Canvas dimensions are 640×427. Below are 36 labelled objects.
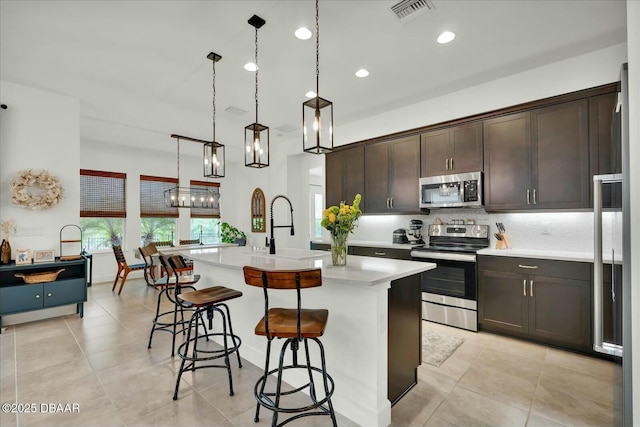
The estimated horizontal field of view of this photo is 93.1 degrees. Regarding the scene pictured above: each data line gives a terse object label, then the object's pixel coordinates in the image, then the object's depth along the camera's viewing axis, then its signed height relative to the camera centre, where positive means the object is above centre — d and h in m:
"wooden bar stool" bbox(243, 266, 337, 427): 1.67 -0.65
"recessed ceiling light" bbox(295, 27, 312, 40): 2.78 +1.71
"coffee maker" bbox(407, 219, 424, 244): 4.55 -0.23
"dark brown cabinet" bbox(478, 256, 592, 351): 2.90 -0.88
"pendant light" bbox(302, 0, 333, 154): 2.38 +0.73
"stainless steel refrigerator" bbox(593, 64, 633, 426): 1.32 -0.26
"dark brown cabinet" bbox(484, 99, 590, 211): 3.08 +0.61
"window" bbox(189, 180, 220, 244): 8.00 -0.10
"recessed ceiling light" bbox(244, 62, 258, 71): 3.40 +1.70
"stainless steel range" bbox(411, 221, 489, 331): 3.55 -0.77
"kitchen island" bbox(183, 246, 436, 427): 1.89 -0.74
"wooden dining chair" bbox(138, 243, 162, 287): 3.85 -0.44
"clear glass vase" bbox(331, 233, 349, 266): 2.34 -0.26
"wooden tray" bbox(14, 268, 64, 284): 3.78 -0.75
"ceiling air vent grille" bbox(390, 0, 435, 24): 2.43 +1.70
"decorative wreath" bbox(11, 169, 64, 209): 3.82 +0.37
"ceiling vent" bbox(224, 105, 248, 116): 4.72 +1.68
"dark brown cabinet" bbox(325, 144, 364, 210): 5.09 +0.72
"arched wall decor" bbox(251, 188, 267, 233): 7.64 +0.10
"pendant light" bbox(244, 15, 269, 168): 2.92 +0.68
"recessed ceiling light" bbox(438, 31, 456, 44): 2.82 +1.69
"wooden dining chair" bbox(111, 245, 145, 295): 5.65 -0.87
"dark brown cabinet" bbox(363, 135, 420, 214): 4.39 +0.61
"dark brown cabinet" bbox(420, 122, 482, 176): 3.78 +0.85
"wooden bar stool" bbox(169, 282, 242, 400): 2.32 -0.67
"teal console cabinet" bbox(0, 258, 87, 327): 3.67 -0.91
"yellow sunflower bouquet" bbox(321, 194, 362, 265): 2.28 -0.07
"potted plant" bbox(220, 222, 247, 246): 7.73 -0.50
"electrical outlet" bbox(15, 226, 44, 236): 3.94 -0.18
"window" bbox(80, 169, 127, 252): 6.37 +0.19
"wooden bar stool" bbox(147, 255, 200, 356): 2.71 -0.70
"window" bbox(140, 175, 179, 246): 7.12 +0.11
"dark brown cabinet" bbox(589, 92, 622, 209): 2.89 +0.80
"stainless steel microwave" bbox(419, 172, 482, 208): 3.74 +0.32
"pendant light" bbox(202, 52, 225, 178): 3.54 +0.69
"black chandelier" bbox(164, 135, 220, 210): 6.18 +0.43
